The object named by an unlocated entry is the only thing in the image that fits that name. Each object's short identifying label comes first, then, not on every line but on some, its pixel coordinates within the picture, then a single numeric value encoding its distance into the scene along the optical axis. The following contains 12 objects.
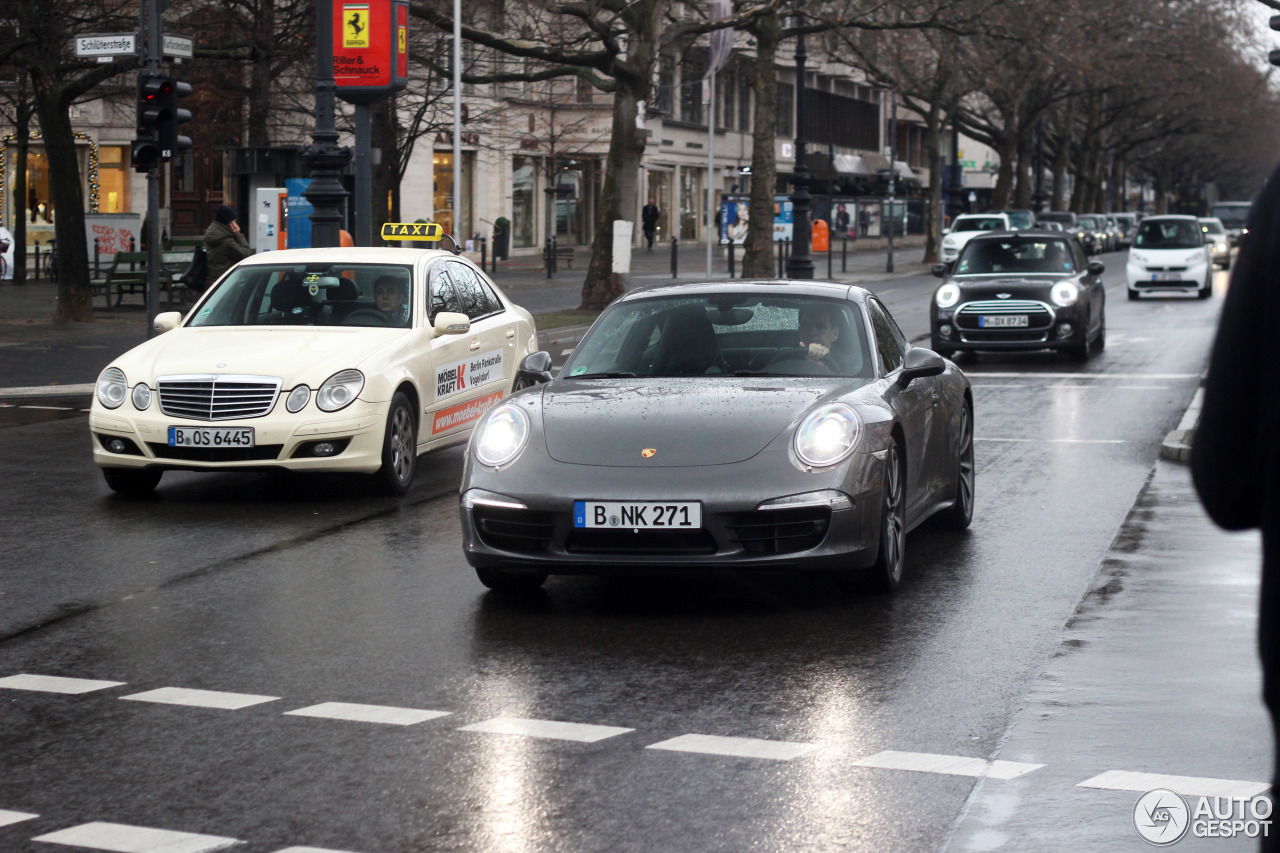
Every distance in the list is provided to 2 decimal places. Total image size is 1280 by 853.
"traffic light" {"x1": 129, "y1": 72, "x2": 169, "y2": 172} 21.02
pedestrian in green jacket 21.31
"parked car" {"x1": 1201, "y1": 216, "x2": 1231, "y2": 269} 54.19
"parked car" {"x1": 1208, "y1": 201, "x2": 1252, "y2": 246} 82.88
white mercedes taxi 10.57
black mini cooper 21.44
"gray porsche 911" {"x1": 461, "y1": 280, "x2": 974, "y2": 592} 7.31
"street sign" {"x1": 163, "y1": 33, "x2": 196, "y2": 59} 20.67
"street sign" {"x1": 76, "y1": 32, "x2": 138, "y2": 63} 20.16
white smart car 37.34
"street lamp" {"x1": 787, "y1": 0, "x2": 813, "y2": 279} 36.72
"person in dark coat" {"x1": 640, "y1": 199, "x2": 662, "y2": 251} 61.81
